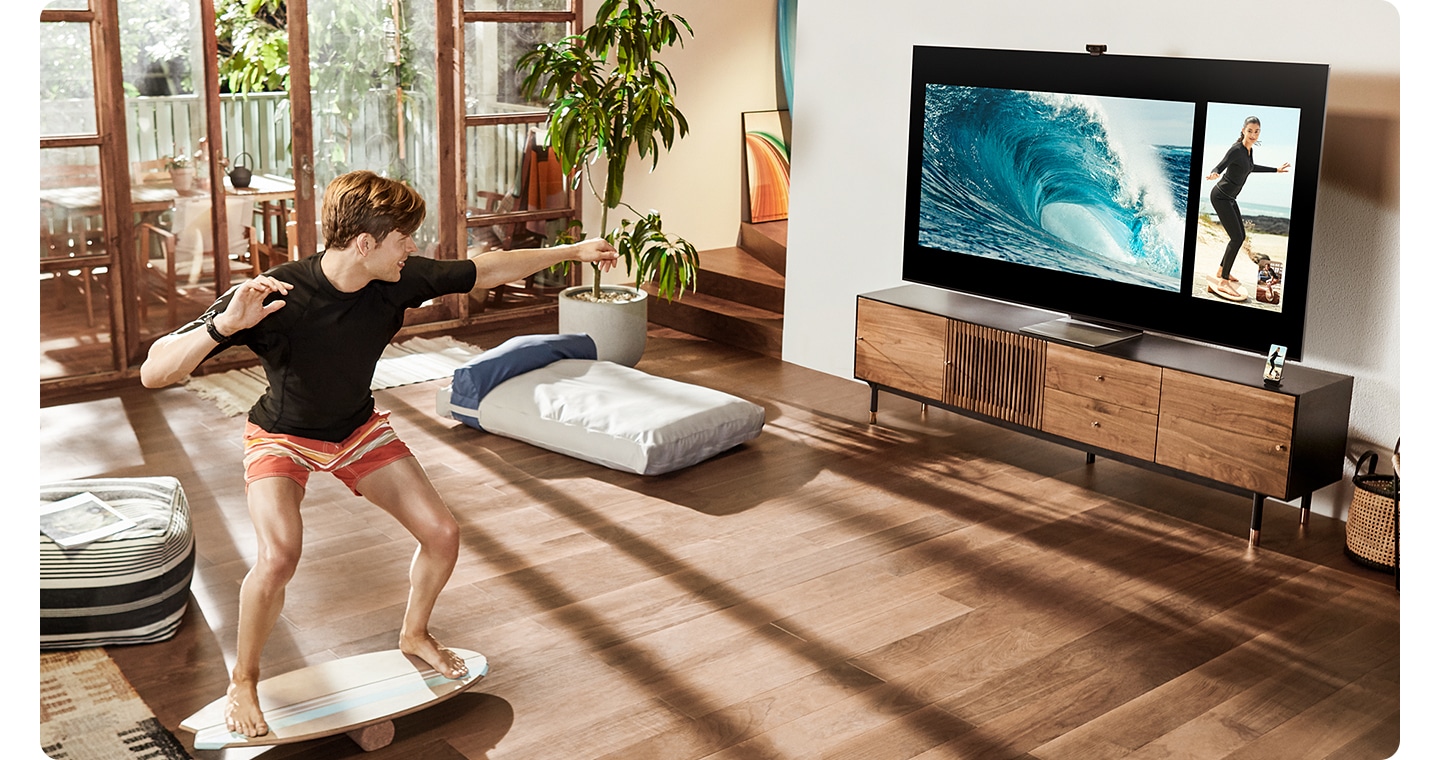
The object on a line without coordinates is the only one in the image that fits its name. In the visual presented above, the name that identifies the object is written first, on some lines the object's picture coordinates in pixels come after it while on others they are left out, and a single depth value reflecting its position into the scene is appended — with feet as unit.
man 8.98
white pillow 15.31
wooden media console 13.37
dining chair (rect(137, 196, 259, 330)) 18.98
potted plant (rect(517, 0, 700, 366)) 19.63
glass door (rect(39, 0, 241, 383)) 17.75
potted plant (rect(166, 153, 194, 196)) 18.95
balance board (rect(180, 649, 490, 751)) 9.24
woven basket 12.79
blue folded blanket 16.87
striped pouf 10.68
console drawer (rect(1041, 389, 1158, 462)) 14.49
